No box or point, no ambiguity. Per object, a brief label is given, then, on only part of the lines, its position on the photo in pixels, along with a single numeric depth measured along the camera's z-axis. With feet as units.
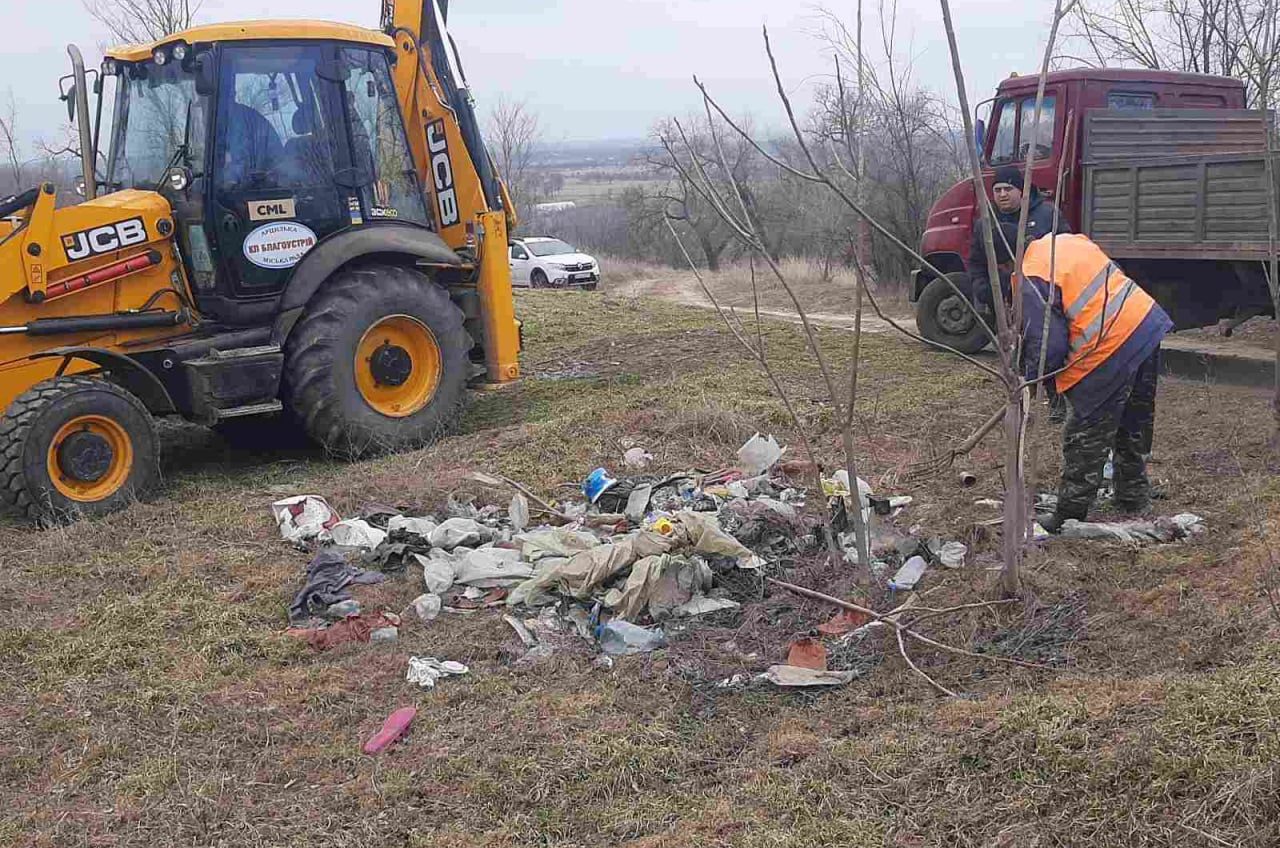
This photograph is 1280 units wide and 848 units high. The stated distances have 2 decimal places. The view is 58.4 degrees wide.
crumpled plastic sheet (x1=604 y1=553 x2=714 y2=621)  14.99
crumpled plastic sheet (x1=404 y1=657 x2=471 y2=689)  13.65
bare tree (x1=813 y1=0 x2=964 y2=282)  57.57
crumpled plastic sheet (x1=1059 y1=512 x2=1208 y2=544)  16.12
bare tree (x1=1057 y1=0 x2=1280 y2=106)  44.39
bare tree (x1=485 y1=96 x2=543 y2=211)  126.62
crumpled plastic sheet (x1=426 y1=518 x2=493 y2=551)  18.06
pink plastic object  12.11
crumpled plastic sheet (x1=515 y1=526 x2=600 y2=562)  17.02
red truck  27.86
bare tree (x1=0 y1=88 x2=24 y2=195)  45.47
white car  79.92
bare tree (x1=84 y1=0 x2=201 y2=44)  45.78
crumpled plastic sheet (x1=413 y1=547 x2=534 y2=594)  16.49
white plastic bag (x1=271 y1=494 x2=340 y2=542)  18.85
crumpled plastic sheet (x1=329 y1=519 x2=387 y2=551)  18.33
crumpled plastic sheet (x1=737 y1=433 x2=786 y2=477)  20.61
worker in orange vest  15.69
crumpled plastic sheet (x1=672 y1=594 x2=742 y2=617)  15.06
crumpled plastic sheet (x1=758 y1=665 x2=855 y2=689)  12.76
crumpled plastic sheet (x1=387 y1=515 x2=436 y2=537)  18.53
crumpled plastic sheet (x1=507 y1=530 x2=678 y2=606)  15.58
